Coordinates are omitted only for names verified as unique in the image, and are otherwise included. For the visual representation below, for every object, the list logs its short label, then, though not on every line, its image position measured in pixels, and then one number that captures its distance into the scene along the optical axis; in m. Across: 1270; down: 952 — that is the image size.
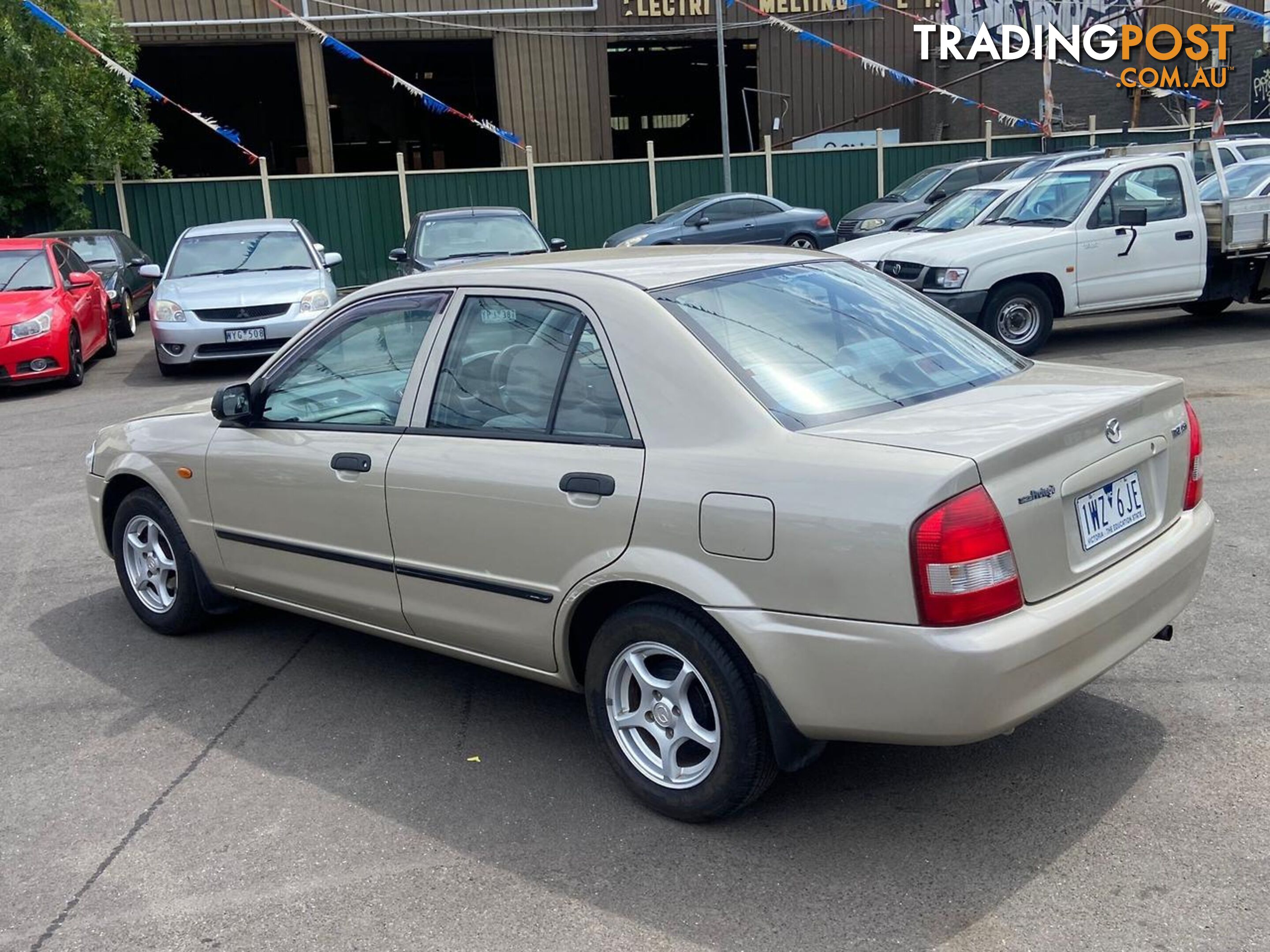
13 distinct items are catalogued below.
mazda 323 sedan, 3.11
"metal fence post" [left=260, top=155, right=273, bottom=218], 21.97
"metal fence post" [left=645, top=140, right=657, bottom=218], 23.50
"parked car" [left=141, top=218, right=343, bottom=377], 12.22
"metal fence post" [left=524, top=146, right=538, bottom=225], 23.00
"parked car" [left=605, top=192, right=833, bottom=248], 19.69
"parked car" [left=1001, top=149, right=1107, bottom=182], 15.23
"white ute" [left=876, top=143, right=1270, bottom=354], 11.05
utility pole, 21.66
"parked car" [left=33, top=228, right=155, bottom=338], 16.19
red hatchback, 12.13
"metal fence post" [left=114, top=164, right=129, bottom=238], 21.42
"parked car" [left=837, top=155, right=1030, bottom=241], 19.16
